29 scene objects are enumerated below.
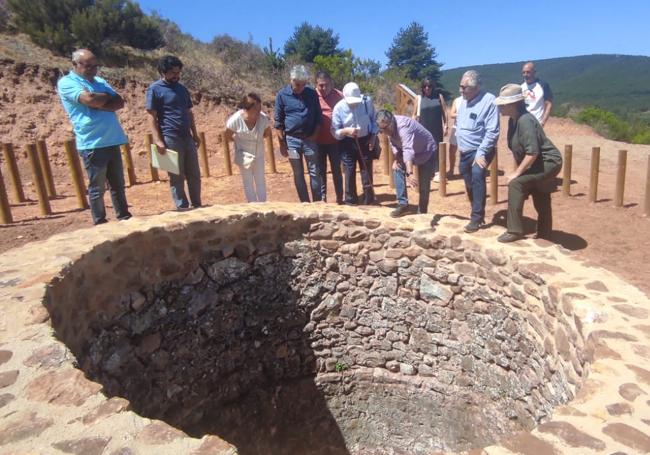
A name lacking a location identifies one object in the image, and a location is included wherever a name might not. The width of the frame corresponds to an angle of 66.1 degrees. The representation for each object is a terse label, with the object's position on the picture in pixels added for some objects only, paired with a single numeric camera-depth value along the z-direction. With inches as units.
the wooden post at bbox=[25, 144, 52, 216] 263.6
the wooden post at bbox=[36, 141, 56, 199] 298.5
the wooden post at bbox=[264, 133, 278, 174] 342.0
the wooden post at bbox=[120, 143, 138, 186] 334.3
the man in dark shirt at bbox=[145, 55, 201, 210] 185.2
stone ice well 108.1
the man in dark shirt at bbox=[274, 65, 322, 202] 197.5
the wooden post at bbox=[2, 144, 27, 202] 278.7
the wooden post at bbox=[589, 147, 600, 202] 245.6
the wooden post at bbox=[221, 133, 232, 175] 336.4
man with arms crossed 168.2
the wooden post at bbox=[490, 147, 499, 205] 254.7
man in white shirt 248.5
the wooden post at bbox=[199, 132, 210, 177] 338.2
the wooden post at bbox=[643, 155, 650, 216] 227.3
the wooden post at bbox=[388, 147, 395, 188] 298.3
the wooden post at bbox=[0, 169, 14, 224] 245.2
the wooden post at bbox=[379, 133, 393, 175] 315.0
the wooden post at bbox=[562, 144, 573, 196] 252.5
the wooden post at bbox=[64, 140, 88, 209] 279.1
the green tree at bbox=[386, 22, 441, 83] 1478.8
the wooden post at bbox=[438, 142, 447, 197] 271.3
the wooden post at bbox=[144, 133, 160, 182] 344.9
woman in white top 202.1
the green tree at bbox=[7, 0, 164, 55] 530.3
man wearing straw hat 154.9
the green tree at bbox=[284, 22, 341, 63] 1080.8
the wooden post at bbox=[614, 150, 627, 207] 235.8
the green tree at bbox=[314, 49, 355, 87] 638.5
